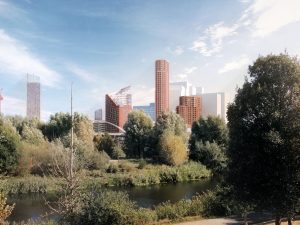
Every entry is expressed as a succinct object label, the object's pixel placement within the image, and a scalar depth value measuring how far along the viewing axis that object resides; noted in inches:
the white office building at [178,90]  5866.1
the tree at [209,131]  2133.4
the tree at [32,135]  1907.0
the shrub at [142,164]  1851.6
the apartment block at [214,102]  4906.5
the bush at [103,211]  605.6
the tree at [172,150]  1939.0
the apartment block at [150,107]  7248.5
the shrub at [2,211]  474.5
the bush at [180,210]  727.7
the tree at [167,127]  2098.8
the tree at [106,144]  2178.9
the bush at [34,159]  1601.9
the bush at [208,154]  1967.3
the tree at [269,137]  444.8
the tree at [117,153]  2146.9
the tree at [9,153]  1526.8
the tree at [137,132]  2227.1
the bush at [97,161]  1718.3
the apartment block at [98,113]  6945.4
